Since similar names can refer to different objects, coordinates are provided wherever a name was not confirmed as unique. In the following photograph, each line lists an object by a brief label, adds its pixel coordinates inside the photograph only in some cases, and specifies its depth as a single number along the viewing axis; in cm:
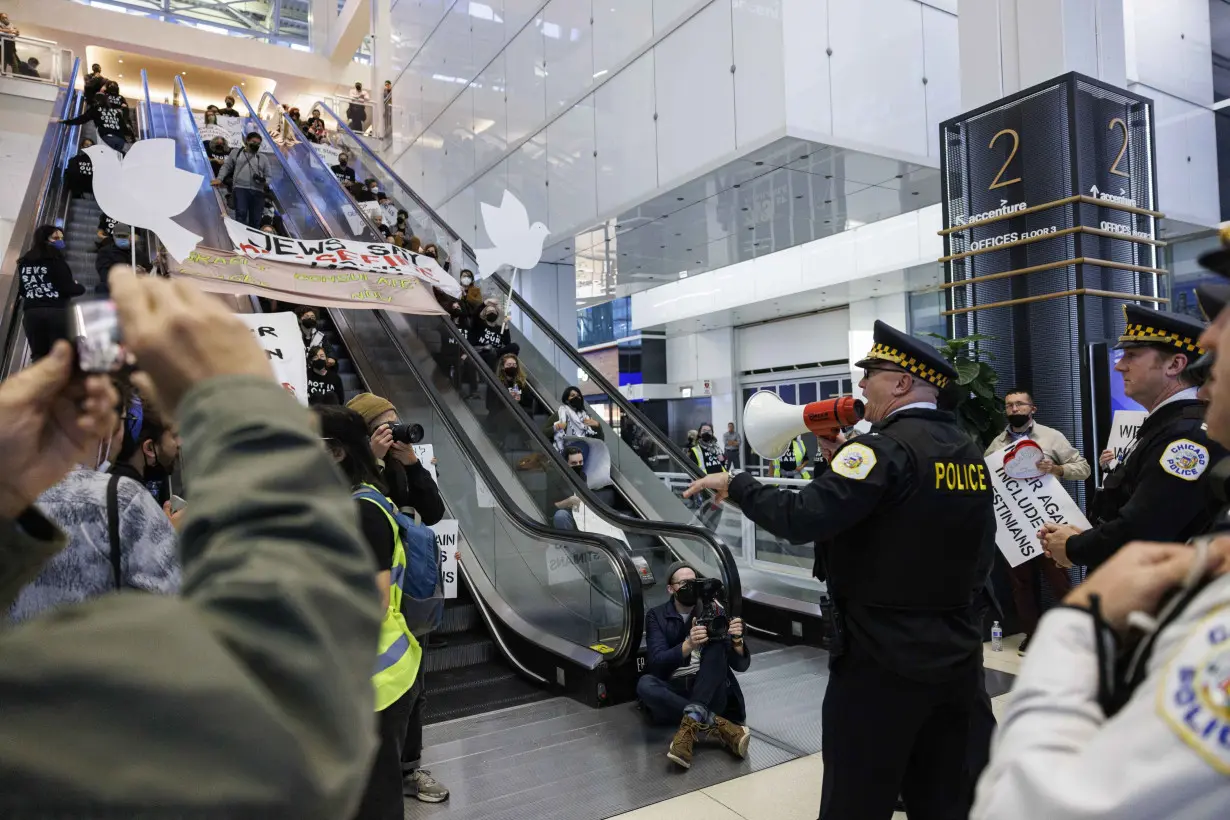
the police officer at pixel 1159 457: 256
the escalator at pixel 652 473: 645
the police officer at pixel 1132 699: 73
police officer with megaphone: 244
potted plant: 569
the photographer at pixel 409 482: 385
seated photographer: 427
